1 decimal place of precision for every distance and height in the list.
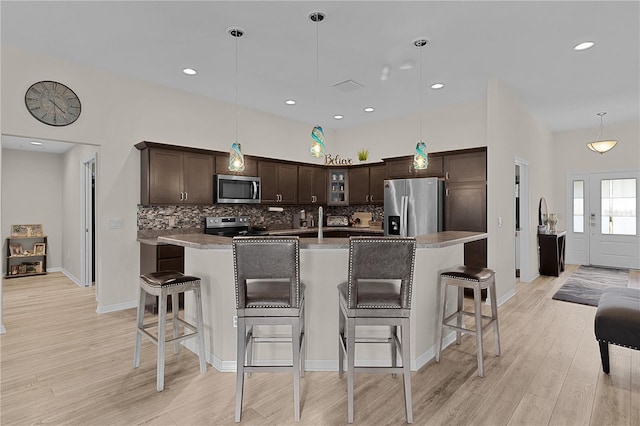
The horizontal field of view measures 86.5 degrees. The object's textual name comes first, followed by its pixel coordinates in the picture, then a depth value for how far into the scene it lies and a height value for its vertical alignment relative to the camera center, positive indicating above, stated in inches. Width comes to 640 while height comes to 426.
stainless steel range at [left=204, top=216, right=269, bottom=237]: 198.7 -8.5
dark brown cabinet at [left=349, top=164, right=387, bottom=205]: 243.9 +21.1
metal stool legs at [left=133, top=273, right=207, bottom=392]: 96.3 -33.4
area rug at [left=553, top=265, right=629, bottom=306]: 190.5 -47.0
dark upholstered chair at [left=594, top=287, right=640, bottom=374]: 96.9 -32.9
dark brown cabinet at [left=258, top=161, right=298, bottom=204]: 222.2 +20.8
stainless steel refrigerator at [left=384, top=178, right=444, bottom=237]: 197.3 +3.7
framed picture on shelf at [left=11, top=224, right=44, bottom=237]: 259.3 -13.7
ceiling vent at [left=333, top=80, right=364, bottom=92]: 178.4 +68.3
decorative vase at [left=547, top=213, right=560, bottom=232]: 258.1 -6.8
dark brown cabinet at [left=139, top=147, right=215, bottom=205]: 172.1 +19.2
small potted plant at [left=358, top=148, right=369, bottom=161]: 256.9 +43.2
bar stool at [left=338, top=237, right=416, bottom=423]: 83.1 -20.4
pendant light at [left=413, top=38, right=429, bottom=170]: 147.5 +24.2
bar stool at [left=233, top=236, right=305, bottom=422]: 83.4 -20.5
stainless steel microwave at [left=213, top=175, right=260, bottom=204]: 195.9 +14.1
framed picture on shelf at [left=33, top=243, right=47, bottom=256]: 262.1 -27.1
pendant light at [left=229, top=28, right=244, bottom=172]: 136.5 +21.9
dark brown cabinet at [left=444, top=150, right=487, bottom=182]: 186.2 +25.8
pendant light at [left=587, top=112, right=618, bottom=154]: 225.6 +44.6
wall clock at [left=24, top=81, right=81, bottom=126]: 147.5 +49.3
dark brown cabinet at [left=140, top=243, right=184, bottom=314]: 161.0 -23.1
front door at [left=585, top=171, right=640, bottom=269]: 267.9 -6.0
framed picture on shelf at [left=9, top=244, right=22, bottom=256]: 253.1 -27.6
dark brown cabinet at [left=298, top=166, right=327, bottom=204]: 245.9 +20.8
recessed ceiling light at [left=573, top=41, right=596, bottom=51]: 138.1 +68.7
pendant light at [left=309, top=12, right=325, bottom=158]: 117.7 +26.7
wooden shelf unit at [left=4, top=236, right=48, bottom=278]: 251.3 -35.7
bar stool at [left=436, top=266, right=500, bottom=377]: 106.0 -27.3
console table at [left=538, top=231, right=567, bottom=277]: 245.0 -30.5
